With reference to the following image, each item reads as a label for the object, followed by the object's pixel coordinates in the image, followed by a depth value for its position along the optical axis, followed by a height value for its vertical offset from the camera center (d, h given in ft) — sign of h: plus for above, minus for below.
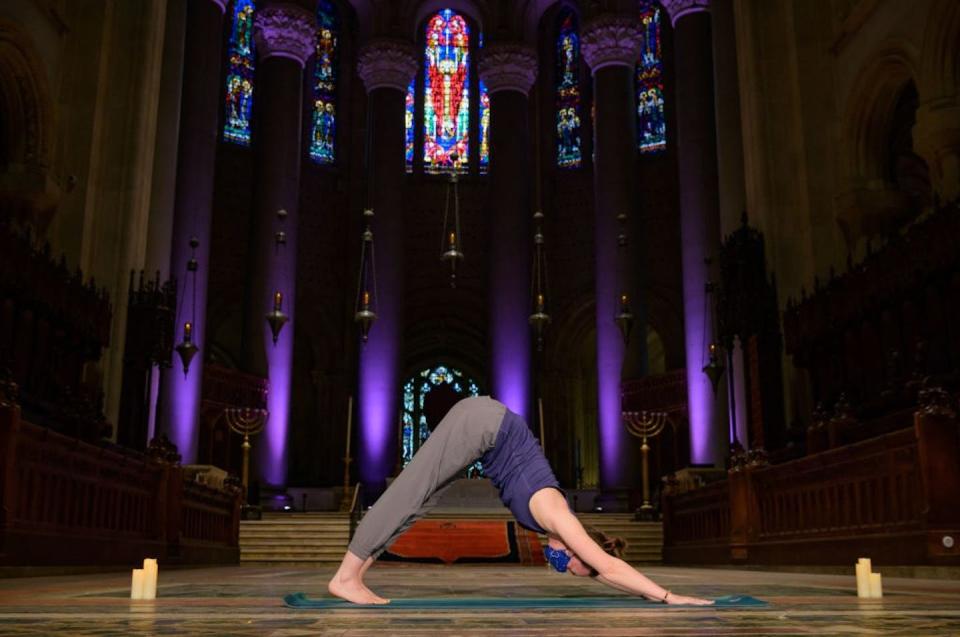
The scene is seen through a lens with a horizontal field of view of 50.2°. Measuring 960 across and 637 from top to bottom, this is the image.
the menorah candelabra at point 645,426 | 53.36 +6.57
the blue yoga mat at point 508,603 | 11.00 -0.71
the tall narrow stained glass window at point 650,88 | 86.12 +37.67
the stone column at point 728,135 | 54.60 +21.71
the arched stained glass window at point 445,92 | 90.43 +38.64
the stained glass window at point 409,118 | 89.66 +36.32
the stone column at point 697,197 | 59.31 +20.90
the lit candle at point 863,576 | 12.94 -0.45
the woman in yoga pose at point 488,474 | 11.09 +0.64
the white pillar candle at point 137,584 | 12.94 -0.57
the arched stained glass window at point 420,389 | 87.01 +13.06
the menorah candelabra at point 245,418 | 62.08 +7.36
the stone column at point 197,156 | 60.18 +22.46
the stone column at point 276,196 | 65.72 +22.52
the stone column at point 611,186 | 67.82 +23.83
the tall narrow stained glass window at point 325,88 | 87.86 +38.30
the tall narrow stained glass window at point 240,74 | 84.69 +37.98
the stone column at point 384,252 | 69.72 +19.90
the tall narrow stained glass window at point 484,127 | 89.92 +35.58
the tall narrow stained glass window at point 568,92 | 88.74 +38.34
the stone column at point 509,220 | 70.79 +22.28
